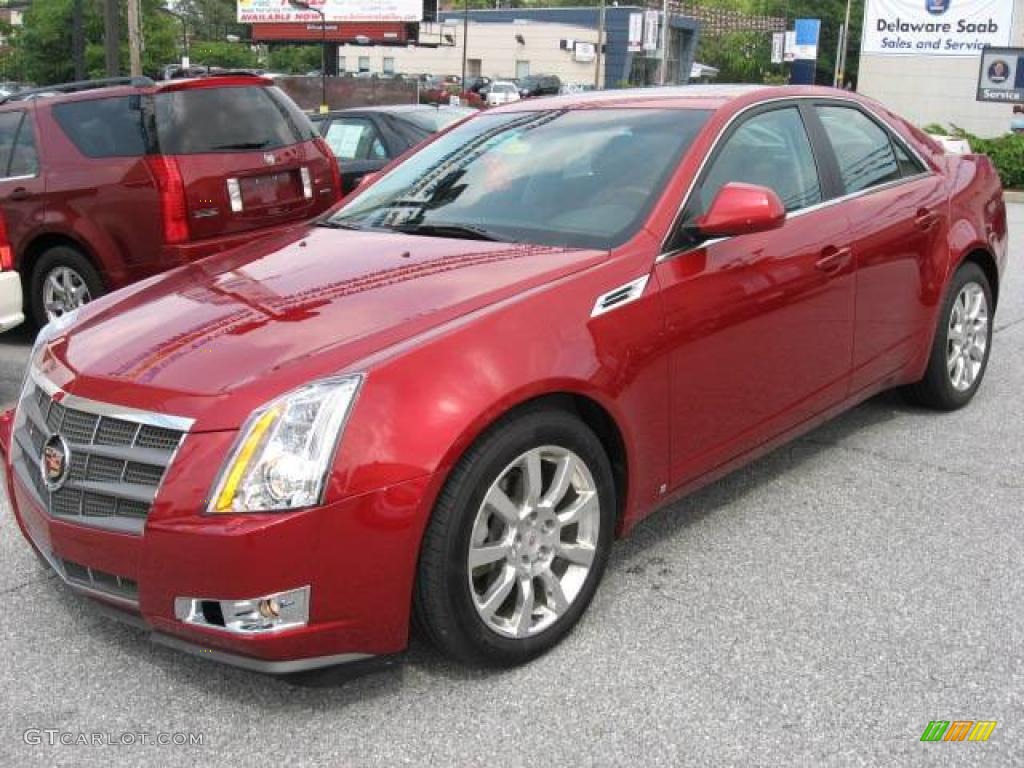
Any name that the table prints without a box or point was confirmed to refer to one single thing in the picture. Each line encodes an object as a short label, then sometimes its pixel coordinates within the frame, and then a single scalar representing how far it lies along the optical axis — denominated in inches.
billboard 2364.7
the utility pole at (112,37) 755.4
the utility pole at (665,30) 2040.2
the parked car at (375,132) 383.9
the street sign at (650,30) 2416.3
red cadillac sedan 105.4
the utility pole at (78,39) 1166.6
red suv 276.4
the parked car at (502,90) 2437.3
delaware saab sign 1136.2
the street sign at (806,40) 1611.7
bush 763.4
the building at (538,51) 3287.2
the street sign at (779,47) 1675.7
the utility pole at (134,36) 836.0
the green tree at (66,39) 2064.5
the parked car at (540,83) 2407.2
